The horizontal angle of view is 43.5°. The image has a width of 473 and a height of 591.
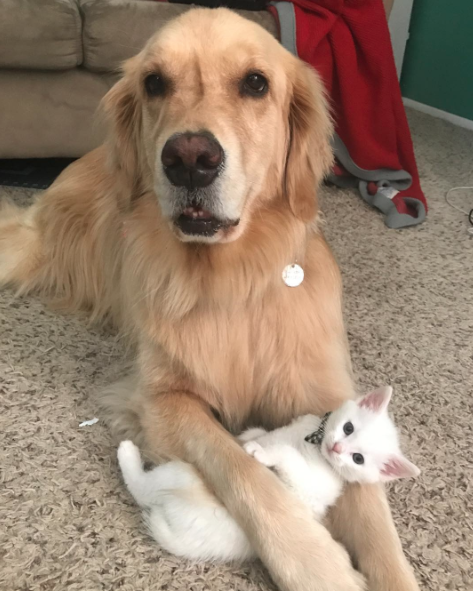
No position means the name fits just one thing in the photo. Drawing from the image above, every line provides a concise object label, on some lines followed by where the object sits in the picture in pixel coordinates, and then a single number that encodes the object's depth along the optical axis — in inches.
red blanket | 37.4
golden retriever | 17.1
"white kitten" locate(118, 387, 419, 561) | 16.5
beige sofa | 33.9
